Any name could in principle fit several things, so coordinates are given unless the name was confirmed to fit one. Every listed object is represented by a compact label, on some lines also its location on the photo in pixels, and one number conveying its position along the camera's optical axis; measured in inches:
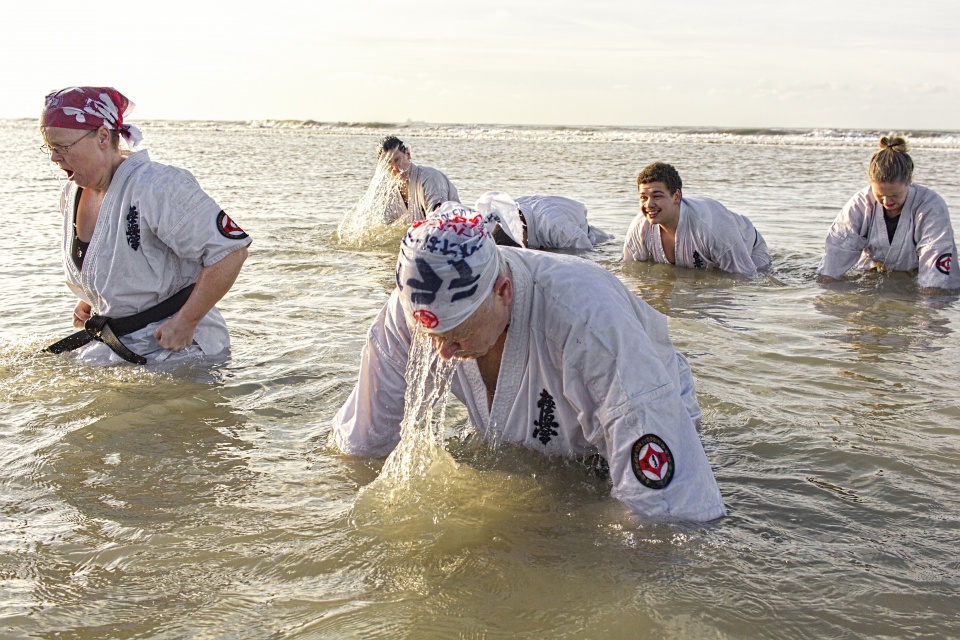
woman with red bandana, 160.7
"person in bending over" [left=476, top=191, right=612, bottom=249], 361.4
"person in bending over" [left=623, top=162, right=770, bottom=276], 293.4
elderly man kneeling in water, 95.6
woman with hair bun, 267.7
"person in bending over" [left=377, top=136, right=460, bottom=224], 366.0
